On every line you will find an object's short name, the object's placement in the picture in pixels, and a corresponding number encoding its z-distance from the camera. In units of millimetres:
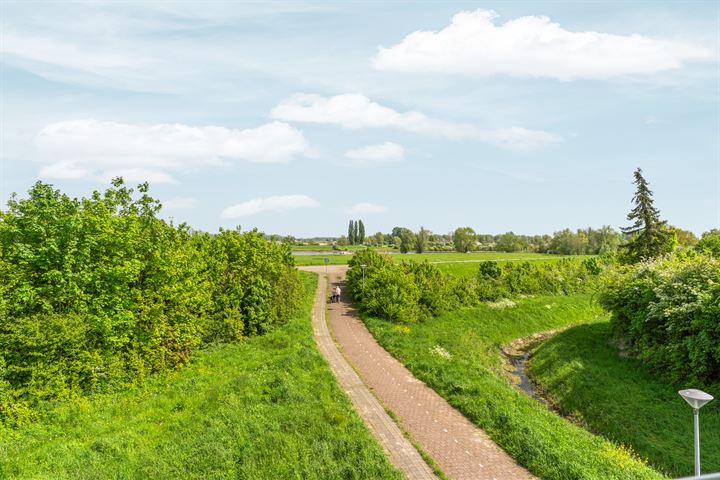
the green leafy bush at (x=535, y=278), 38434
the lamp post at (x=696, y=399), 9273
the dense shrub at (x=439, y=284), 30531
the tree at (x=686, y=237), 68019
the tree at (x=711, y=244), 44209
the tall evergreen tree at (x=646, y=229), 40781
